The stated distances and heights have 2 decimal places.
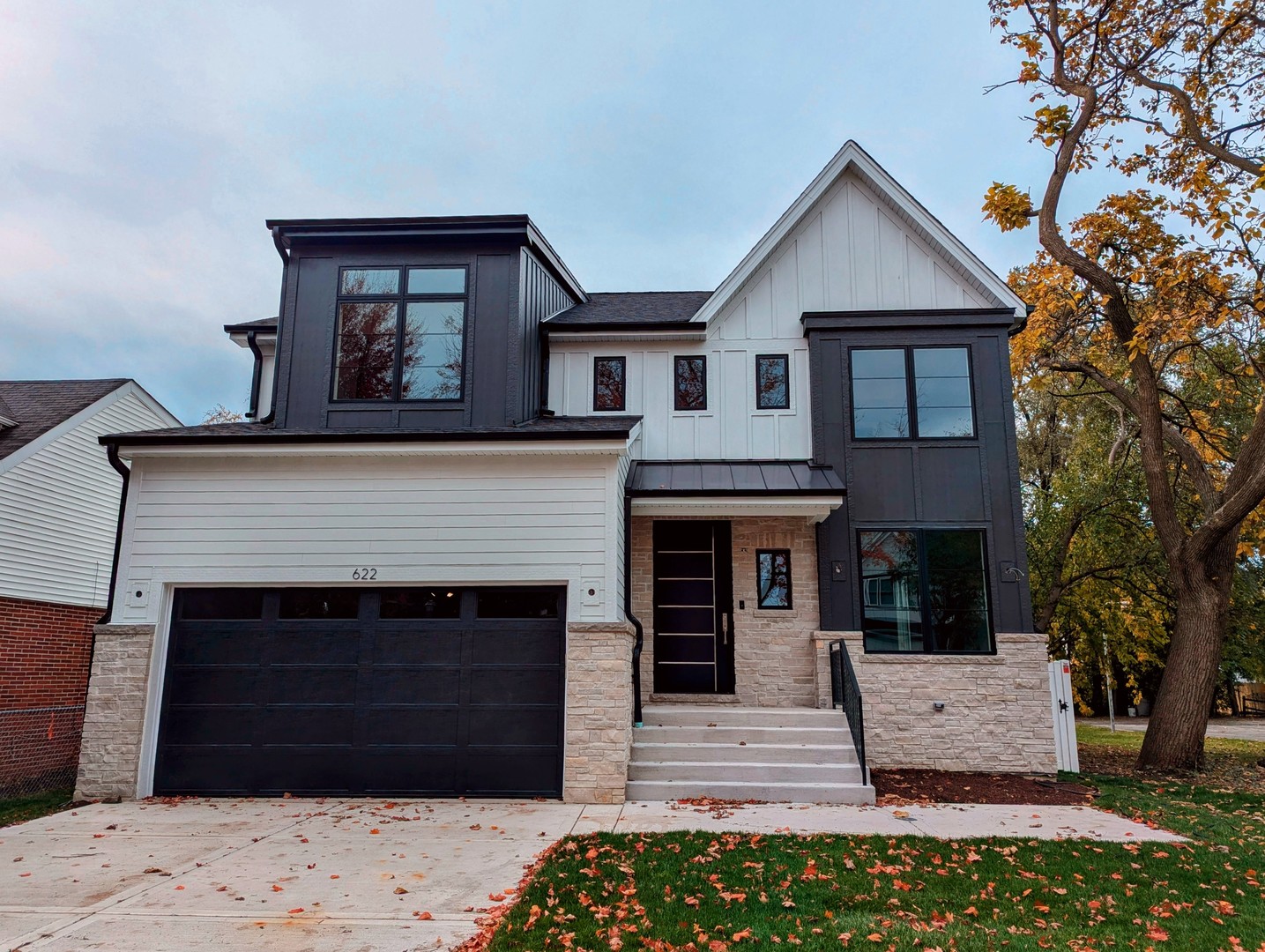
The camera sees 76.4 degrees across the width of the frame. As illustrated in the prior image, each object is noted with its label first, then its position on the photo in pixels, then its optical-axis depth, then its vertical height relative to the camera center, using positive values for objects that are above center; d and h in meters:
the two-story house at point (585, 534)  8.88 +1.17
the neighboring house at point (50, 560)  12.38 +1.08
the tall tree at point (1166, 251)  11.06 +5.60
